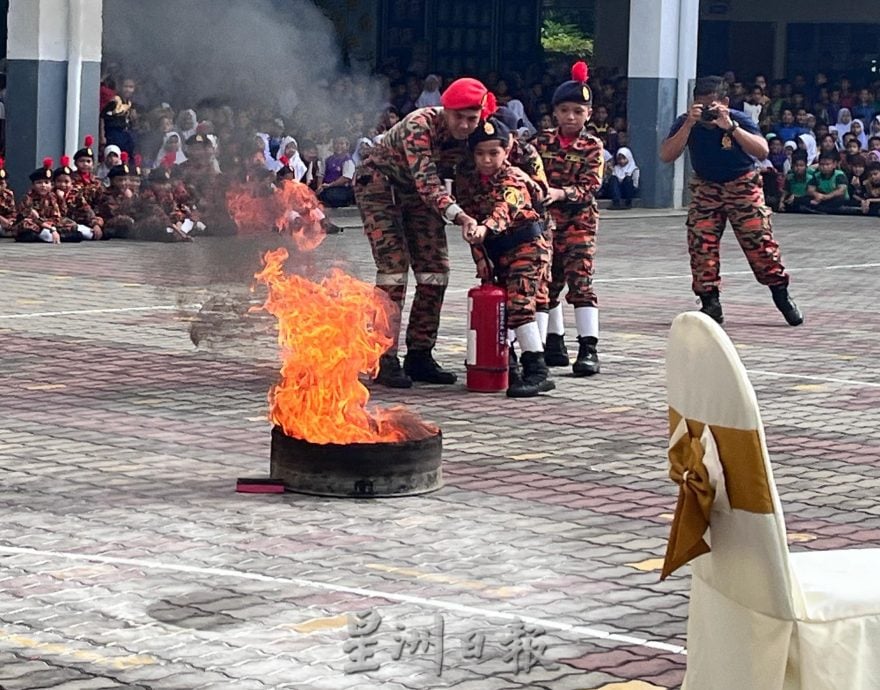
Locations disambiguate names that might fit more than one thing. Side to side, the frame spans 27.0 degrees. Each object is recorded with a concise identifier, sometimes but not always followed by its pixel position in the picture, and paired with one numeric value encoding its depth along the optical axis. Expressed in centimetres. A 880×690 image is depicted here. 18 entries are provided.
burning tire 736
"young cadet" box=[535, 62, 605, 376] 1099
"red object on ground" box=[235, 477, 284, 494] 746
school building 2056
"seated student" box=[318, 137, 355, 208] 1505
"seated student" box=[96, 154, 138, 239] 2008
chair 384
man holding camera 1305
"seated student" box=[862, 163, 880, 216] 2756
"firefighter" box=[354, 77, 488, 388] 980
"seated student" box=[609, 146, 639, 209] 2691
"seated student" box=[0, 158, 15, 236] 1962
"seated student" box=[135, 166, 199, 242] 1420
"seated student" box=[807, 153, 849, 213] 2758
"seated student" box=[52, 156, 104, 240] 1970
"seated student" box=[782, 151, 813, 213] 2786
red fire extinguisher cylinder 1014
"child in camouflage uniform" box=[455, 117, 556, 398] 1003
